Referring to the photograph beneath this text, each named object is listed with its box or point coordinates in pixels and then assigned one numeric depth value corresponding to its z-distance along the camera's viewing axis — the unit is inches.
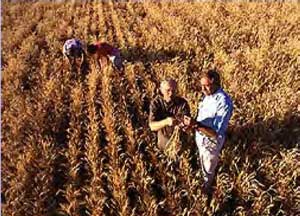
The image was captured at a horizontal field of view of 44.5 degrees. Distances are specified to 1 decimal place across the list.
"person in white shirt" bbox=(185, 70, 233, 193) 160.1
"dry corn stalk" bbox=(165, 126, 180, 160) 186.0
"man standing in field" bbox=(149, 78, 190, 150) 174.1
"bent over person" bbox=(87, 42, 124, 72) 291.8
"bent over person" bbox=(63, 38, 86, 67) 319.0
